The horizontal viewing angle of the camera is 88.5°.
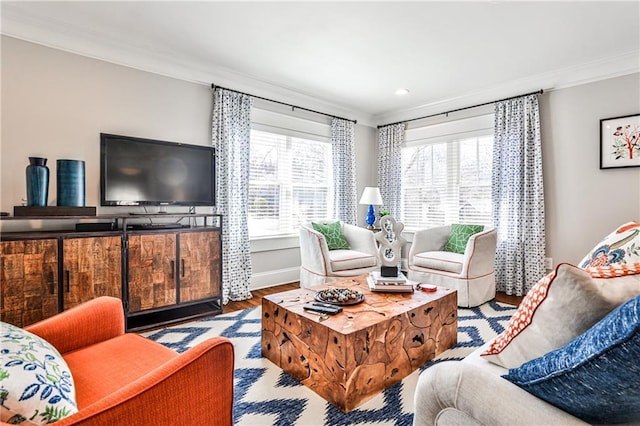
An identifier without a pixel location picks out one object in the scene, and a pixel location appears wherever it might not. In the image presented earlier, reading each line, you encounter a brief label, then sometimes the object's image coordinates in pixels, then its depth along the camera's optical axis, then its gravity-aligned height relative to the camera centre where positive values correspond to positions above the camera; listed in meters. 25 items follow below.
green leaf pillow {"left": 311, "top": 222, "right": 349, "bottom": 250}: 4.00 -0.26
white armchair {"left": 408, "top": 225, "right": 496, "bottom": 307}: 3.32 -0.59
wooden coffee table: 1.68 -0.73
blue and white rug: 1.60 -0.98
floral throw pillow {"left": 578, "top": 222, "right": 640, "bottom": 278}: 1.70 -0.21
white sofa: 0.77 -0.47
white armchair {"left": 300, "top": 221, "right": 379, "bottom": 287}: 3.56 -0.49
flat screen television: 2.86 +0.40
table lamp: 4.50 +0.23
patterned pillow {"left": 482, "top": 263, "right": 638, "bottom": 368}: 0.80 -0.26
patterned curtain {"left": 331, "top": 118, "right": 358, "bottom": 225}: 4.76 +0.64
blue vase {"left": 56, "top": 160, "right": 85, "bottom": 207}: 2.53 +0.26
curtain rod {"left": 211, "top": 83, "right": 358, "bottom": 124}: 3.54 +1.40
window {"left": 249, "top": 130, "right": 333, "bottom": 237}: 4.05 +0.42
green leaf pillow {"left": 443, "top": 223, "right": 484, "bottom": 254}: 3.78 -0.28
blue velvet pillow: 0.62 -0.34
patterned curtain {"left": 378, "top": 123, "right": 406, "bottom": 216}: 5.04 +0.75
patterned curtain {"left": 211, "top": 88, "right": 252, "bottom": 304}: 3.56 +0.37
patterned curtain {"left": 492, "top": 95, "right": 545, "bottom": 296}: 3.67 +0.20
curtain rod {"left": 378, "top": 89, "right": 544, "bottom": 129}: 3.67 +1.37
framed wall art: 3.15 +0.68
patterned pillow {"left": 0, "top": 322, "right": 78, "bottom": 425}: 0.74 -0.41
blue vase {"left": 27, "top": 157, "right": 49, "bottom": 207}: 2.38 +0.26
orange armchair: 0.83 -0.51
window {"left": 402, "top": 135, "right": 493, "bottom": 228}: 4.22 +0.43
